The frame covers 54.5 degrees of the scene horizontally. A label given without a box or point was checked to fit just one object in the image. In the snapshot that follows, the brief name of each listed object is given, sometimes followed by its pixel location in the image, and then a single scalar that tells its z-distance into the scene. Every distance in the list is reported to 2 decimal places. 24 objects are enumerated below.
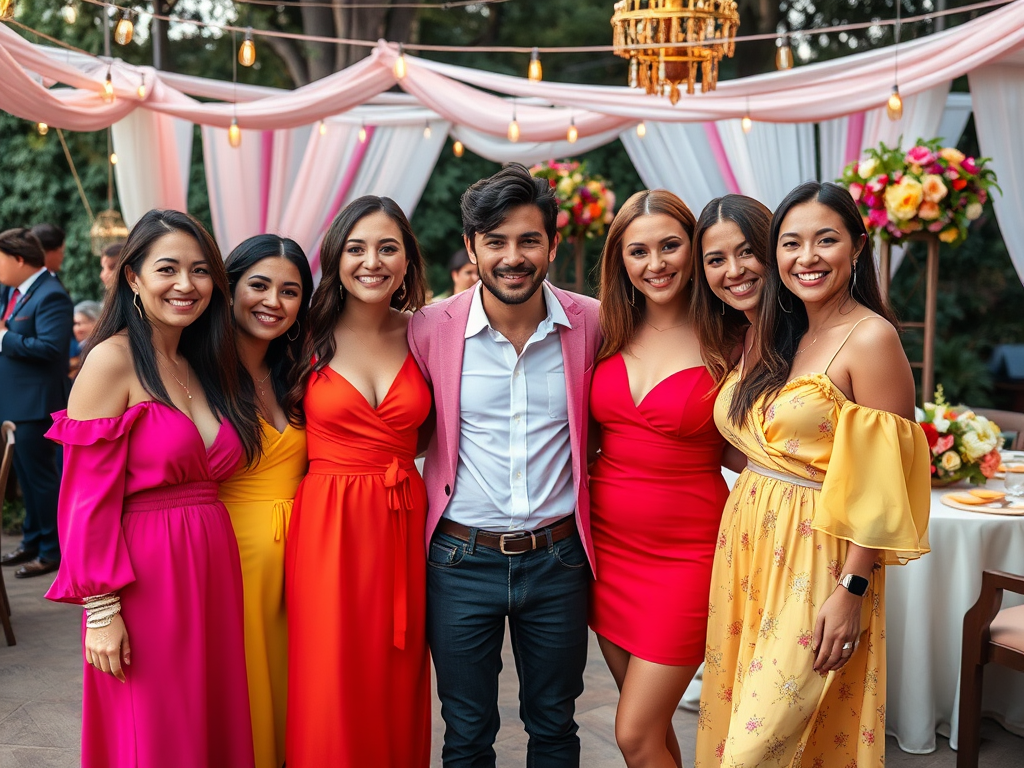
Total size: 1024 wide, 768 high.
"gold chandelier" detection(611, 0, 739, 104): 4.29
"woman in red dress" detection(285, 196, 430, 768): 2.57
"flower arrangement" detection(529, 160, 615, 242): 6.91
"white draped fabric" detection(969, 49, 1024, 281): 5.43
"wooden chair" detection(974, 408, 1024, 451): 5.49
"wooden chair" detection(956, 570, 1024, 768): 3.13
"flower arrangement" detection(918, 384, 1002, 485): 3.79
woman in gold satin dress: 2.62
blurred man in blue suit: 5.45
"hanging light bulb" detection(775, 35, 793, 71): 4.97
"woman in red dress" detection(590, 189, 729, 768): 2.63
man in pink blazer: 2.59
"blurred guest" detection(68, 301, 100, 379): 6.84
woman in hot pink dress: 2.28
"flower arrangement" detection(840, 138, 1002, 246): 4.83
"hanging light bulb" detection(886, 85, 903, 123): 4.82
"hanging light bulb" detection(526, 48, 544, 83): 5.00
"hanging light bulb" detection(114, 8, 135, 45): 4.37
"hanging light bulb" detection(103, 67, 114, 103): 5.11
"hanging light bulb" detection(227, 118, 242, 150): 5.78
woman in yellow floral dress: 2.25
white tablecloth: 3.48
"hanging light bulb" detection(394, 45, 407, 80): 5.48
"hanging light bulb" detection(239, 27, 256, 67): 4.94
